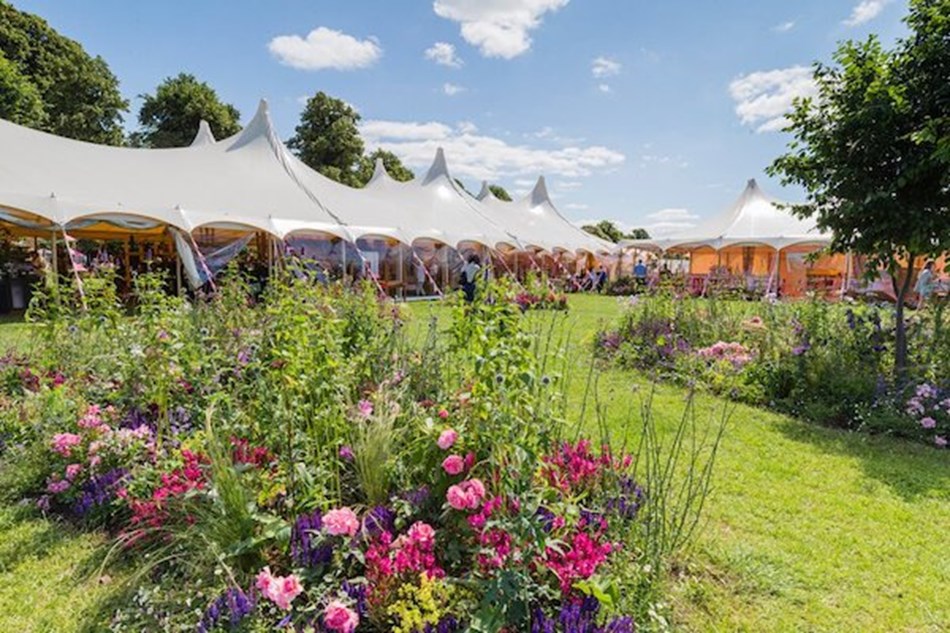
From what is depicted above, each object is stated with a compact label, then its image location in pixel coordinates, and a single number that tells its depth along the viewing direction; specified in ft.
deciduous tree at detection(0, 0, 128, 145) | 72.77
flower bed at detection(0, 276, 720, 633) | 6.02
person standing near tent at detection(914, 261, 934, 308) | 30.33
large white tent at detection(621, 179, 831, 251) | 60.18
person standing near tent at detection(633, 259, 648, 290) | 67.87
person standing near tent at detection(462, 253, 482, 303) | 34.68
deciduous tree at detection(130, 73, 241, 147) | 95.35
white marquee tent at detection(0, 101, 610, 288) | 32.60
